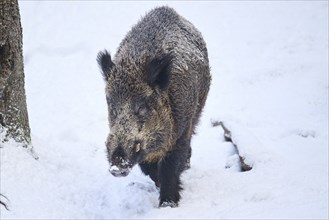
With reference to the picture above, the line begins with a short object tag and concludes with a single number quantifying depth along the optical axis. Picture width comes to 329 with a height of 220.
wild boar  8.84
